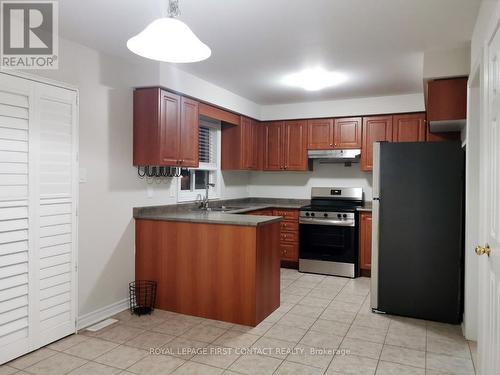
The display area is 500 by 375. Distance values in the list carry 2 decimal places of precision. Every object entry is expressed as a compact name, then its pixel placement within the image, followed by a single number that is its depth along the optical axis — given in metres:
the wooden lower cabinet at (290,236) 5.48
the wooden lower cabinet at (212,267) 3.32
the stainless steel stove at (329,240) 5.04
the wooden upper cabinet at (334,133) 5.40
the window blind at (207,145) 5.18
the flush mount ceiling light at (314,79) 4.09
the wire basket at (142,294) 3.73
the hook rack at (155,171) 3.85
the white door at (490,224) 1.85
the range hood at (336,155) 5.38
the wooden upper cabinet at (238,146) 5.40
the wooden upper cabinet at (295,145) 5.73
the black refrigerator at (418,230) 3.37
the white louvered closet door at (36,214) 2.62
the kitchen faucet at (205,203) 4.88
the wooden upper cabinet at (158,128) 3.67
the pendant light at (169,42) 1.80
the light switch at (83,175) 3.20
